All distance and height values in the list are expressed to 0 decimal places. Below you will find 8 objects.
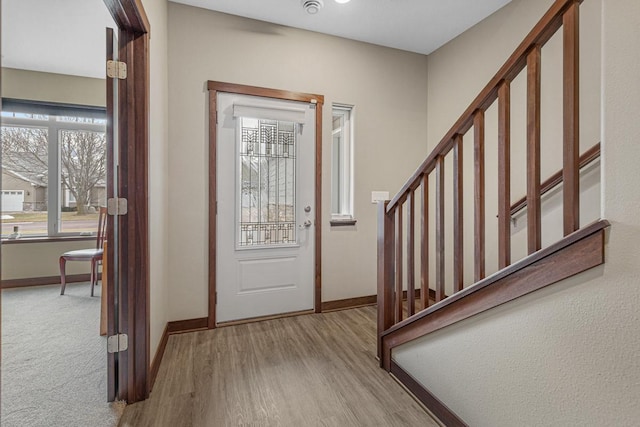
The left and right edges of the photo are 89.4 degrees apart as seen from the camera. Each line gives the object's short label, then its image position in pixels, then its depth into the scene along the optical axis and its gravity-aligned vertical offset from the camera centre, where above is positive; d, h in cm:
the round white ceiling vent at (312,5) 268 +176
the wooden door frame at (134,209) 181 +2
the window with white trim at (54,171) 379 +53
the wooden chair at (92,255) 351 -46
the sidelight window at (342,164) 342 +54
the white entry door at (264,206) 292 +7
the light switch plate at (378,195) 347 +20
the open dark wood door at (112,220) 179 -4
